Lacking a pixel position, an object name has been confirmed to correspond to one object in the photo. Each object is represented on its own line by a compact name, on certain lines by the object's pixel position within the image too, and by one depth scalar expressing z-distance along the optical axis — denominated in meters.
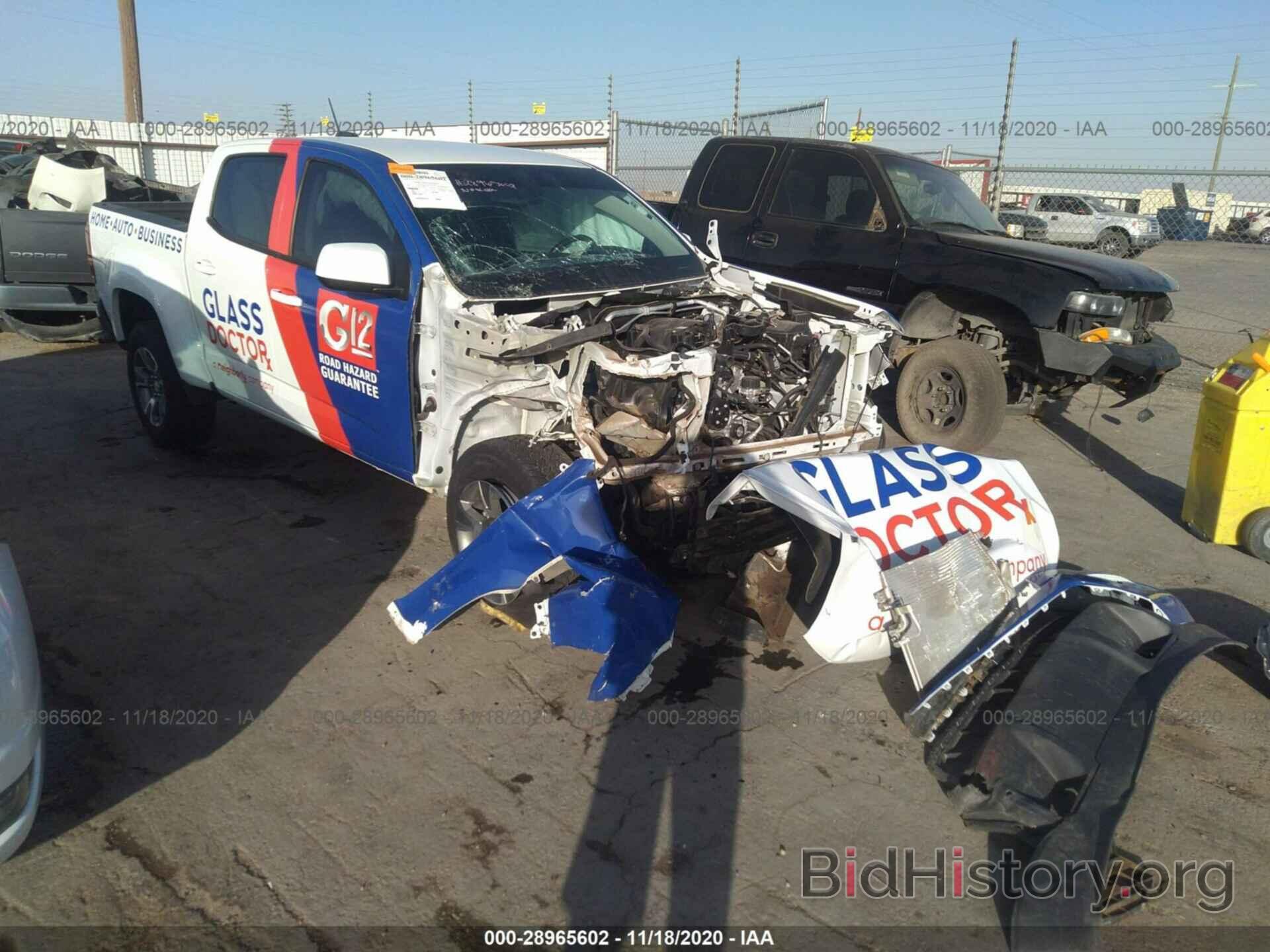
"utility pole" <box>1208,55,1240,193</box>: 14.19
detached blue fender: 3.36
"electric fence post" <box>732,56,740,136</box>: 12.54
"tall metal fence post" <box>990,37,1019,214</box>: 10.50
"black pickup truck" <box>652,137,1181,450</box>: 6.35
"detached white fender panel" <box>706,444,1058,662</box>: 3.36
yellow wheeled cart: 4.85
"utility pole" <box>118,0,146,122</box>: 19.67
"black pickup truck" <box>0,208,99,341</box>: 8.52
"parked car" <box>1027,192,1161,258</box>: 18.08
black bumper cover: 2.54
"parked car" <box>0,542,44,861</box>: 2.38
